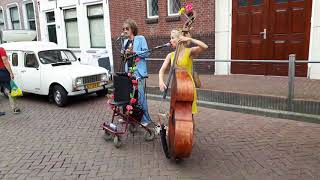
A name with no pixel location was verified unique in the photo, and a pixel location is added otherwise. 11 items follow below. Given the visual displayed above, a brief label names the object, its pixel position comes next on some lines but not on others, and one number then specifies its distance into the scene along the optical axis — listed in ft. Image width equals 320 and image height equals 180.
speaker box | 16.43
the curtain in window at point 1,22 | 71.67
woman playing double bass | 12.71
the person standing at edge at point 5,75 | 23.94
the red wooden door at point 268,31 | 28.35
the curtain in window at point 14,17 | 66.80
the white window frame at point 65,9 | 51.90
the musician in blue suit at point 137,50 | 17.81
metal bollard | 19.99
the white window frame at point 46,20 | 56.63
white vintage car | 26.16
